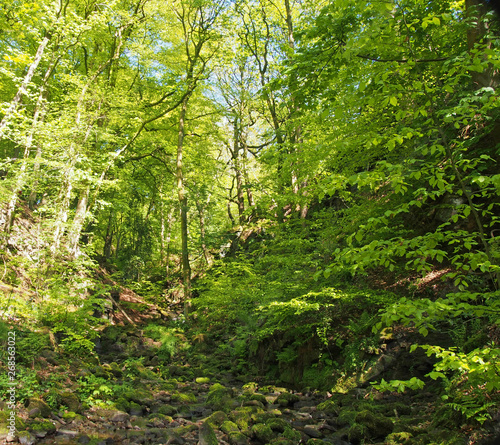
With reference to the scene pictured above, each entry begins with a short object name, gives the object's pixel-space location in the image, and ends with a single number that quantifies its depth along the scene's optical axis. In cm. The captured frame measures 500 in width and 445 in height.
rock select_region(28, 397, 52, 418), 480
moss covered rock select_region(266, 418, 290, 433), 531
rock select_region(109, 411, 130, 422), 544
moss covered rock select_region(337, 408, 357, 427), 530
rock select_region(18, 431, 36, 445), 401
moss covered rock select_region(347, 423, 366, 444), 471
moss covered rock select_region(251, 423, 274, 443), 504
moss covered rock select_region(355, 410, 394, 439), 466
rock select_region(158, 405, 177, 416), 620
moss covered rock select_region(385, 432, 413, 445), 424
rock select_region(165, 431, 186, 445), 480
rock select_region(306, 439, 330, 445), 459
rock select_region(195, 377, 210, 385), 881
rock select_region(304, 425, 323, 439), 511
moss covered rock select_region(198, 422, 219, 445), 462
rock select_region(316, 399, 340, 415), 591
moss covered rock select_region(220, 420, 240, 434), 525
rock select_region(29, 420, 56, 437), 432
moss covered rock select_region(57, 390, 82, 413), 534
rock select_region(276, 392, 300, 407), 668
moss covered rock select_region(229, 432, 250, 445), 495
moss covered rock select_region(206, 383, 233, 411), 662
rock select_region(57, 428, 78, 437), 454
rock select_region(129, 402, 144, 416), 603
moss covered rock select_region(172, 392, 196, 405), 707
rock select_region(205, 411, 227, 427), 559
